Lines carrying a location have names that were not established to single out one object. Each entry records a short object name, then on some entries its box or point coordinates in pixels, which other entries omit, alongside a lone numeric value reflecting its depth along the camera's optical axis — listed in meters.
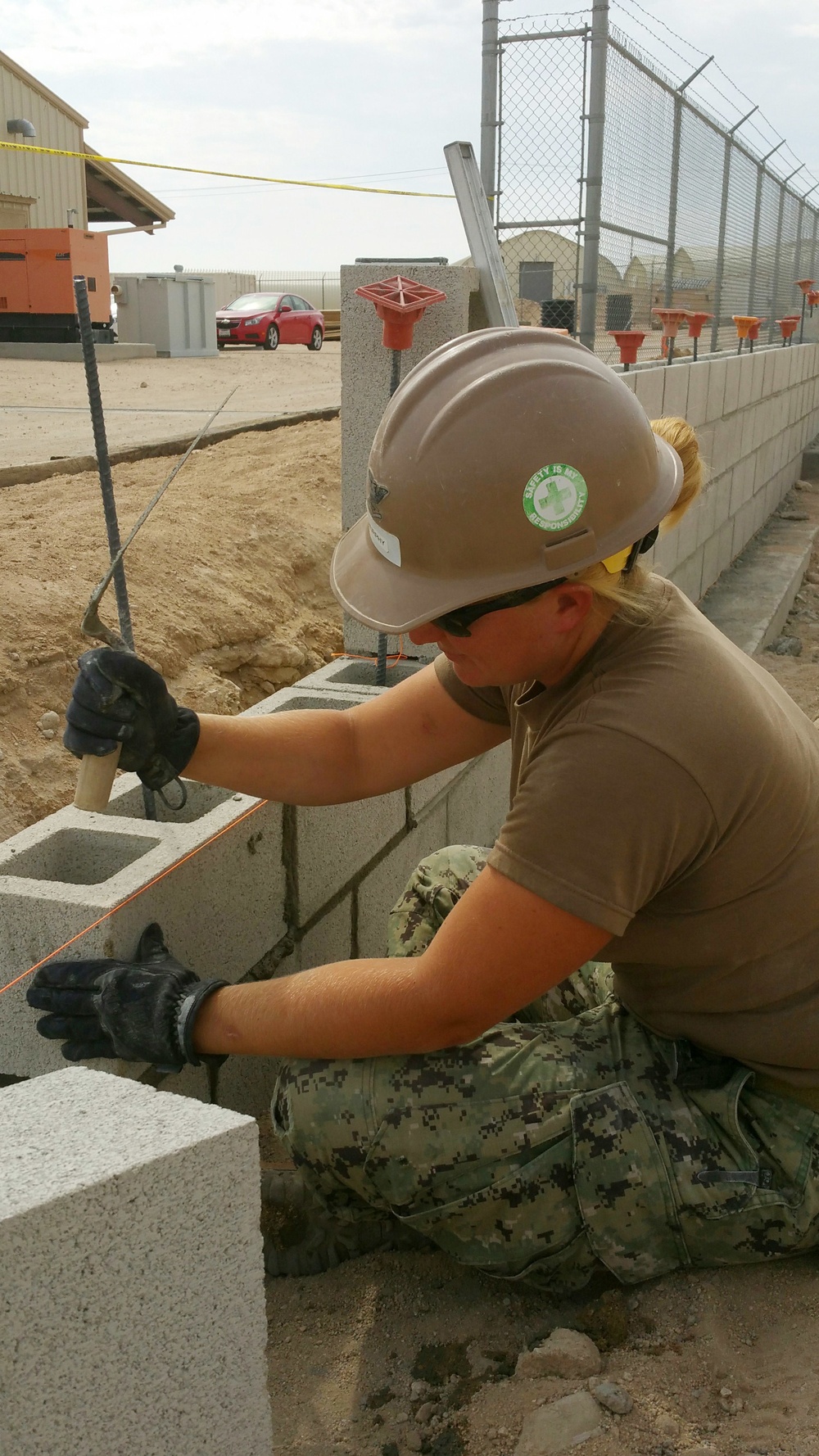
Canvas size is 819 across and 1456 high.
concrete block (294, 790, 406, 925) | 2.91
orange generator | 17.47
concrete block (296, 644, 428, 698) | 3.75
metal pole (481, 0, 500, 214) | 5.36
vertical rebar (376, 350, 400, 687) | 3.61
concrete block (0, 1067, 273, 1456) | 1.30
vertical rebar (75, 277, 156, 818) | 2.26
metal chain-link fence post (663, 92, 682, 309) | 7.46
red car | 21.78
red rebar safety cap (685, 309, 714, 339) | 7.22
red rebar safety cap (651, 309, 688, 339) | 6.53
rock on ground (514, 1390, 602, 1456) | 1.72
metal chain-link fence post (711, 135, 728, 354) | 9.48
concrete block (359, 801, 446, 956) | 3.37
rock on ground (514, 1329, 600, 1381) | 1.85
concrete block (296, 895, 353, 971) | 3.02
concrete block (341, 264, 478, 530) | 3.69
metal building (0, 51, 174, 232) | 20.95
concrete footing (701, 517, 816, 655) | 7.13
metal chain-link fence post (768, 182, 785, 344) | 13.11
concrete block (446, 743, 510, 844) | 3.90
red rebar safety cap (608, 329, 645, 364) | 5.71
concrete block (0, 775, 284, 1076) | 2.20
